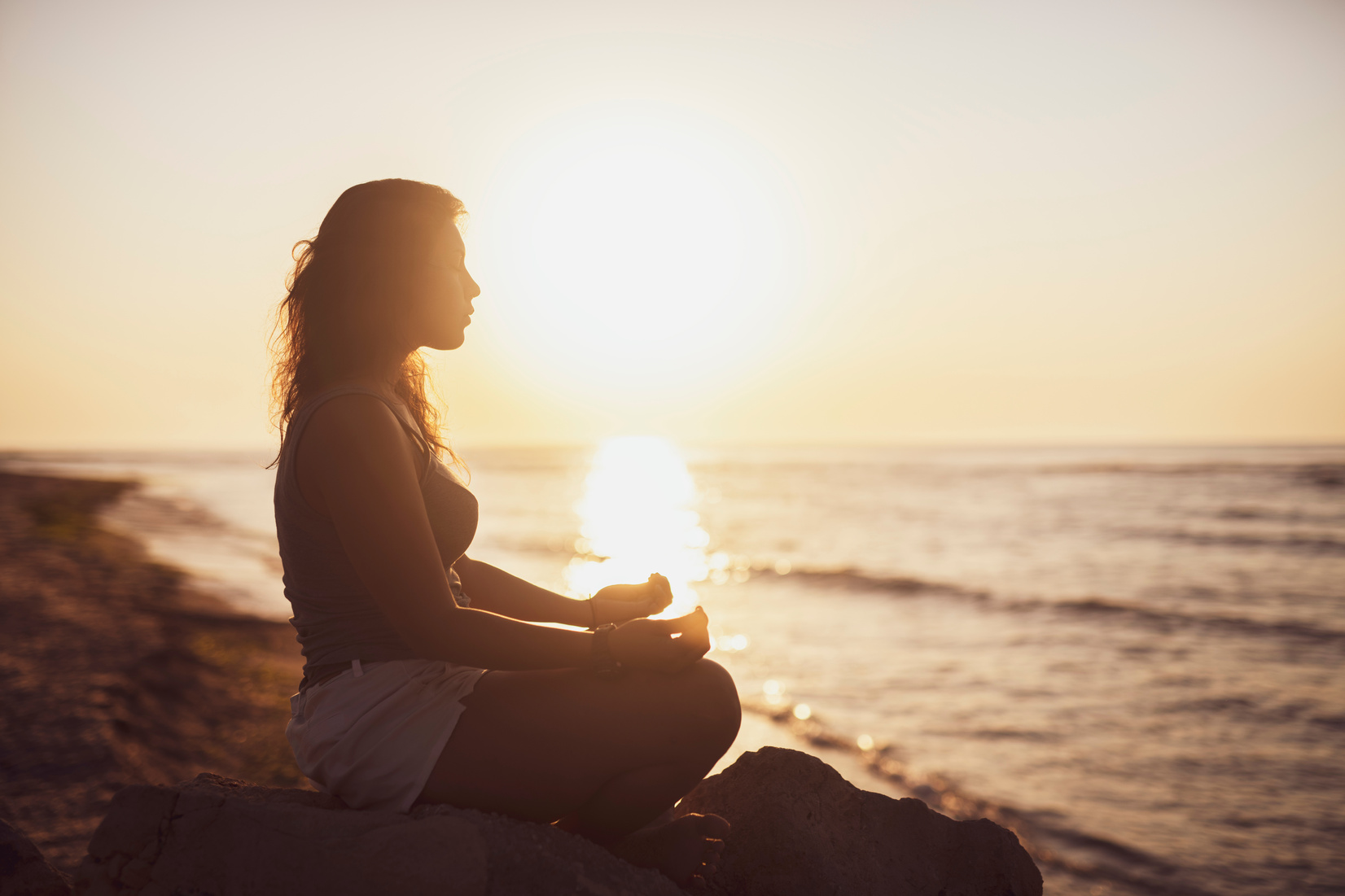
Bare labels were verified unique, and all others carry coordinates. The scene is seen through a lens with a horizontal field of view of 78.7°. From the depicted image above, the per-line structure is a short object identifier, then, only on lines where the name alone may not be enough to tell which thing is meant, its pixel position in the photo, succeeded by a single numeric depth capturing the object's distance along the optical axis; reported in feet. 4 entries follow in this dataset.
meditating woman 7.06
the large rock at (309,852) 7.16
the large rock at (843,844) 9.64
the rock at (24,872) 8.14
